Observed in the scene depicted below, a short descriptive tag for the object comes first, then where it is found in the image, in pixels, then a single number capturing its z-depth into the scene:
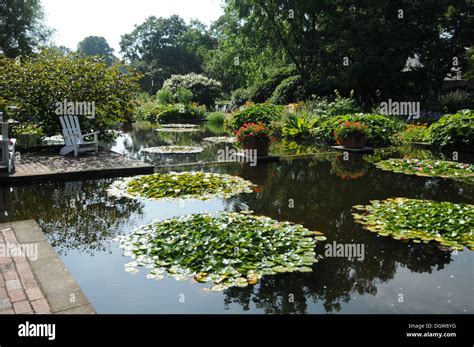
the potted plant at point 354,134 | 12.03
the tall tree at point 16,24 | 32.22
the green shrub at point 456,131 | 11.93
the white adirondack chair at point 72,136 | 9.81
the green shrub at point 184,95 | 28.02
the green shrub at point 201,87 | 31.47
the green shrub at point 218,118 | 23.45
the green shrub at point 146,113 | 27.39
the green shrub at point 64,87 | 9.98
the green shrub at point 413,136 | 13.77
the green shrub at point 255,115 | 16.70
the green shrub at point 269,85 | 27.83
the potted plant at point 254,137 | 9.98
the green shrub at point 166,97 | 29.64
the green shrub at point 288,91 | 24.83
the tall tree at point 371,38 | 22.66
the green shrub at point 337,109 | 16.64
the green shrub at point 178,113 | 25.06
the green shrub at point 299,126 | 15.32
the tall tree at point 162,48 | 54.75
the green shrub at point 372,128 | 13.37
